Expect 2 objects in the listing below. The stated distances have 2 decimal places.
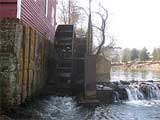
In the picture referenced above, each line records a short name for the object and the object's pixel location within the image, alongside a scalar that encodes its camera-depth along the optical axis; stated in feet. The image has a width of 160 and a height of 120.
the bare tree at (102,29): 63.24
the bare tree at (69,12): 66.48
